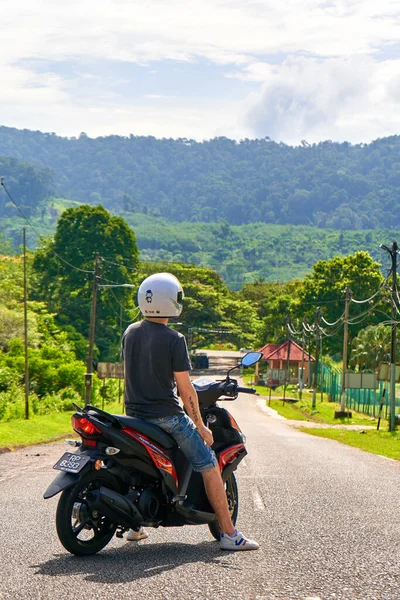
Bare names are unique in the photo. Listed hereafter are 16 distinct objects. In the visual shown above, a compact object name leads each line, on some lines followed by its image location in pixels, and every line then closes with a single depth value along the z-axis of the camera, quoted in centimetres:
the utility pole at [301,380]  7220
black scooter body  679
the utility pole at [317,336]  6169
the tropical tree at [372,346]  7389
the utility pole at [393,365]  3619
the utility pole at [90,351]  3803
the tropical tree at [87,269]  8069
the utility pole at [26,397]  3502
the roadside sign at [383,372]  3820
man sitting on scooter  716
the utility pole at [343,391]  4938
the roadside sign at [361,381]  4994
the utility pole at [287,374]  8309
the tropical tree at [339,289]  7991
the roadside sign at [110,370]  4556
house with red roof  9306
